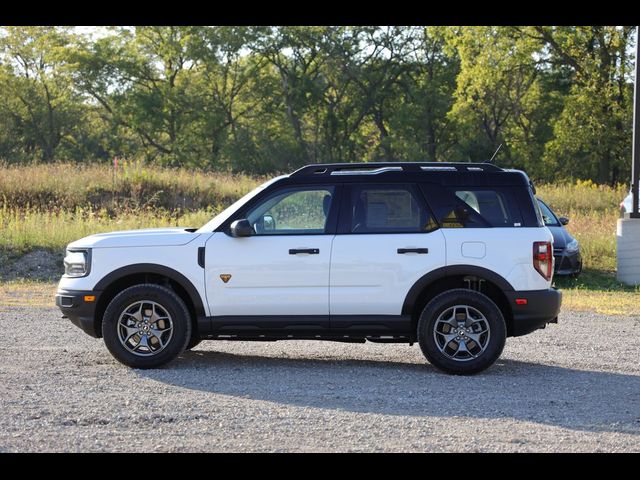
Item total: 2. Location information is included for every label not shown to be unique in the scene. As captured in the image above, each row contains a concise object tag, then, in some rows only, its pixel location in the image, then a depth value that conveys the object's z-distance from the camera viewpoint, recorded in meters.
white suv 9.81
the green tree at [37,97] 58.62
